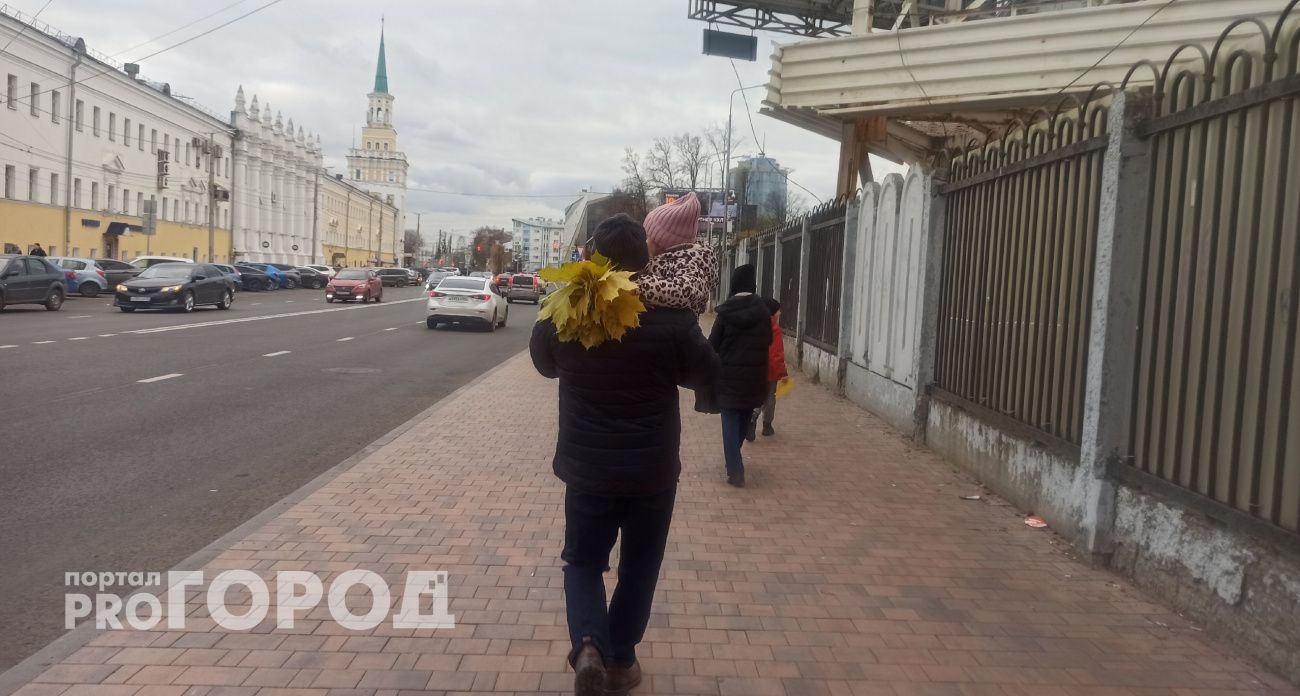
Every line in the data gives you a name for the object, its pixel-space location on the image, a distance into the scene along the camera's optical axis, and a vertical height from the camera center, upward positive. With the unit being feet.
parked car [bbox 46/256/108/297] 110.22 -2.37
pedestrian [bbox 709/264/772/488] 23.73 -1.53
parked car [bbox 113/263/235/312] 86.17 -2.55
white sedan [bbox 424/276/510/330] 81.30 -2.05
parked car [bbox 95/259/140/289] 119.65 -1.63
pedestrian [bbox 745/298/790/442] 28.07 -1.89
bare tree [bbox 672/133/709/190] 160.15 +21.20
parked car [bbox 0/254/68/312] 79.61 -2.43
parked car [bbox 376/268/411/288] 239.91 -0.74
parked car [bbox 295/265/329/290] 192.85 -1.75
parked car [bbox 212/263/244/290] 142.51 -1.25
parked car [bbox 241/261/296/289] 172.63 -1.25
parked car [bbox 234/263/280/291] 159.43 -2.03
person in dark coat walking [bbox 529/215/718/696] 11.39 -1.97
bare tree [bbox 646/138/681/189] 165.68 +19.87
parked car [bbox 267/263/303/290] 182.39 -1.68
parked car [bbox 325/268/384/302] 126.00 -1.92
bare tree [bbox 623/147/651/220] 171.22 +17.59
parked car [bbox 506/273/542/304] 154.71 -1.07
